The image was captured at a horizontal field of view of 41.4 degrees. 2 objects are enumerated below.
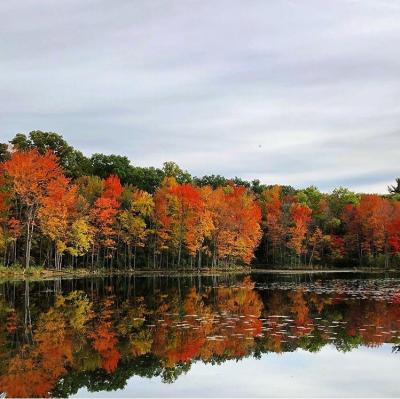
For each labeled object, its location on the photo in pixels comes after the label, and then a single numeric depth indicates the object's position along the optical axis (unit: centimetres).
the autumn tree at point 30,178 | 4722
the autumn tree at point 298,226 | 7944
